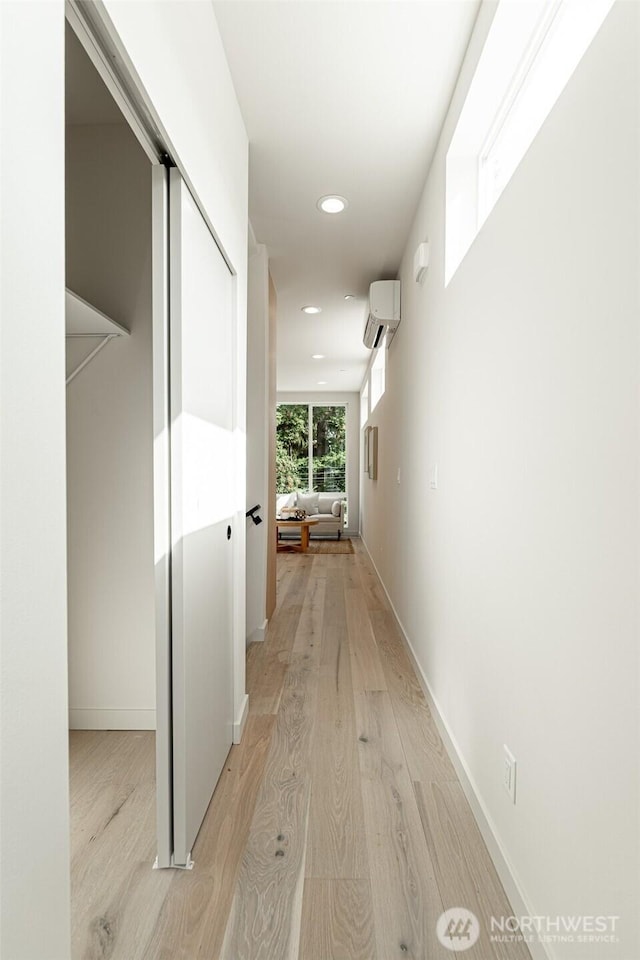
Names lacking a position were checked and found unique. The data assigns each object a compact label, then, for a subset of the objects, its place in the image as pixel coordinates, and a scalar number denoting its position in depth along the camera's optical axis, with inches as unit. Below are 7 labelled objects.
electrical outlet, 56.4
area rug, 311.4
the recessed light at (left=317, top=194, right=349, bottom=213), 120.2
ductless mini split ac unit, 153.1
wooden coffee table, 304.2
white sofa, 352.5
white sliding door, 59.8
